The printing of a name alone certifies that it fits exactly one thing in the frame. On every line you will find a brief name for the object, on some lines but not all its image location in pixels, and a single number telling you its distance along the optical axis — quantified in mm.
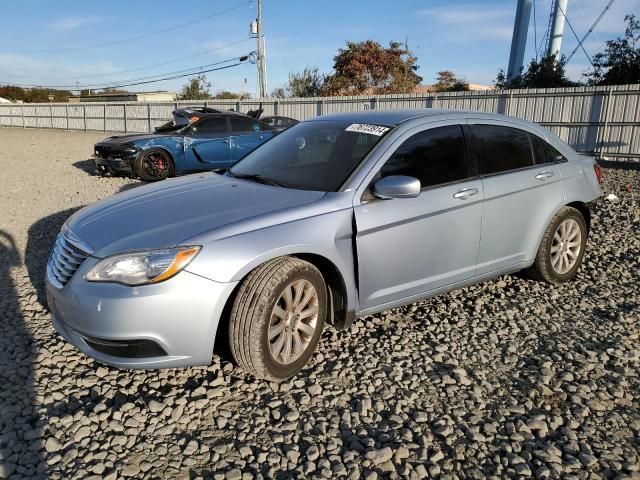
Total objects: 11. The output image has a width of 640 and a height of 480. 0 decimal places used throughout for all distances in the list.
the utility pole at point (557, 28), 24453
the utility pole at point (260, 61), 34469
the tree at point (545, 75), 20883
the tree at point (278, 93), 41259
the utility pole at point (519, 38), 25141
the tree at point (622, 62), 18484
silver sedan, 2584
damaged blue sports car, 9812
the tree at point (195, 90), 46406
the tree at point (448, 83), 35844
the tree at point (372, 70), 31016
